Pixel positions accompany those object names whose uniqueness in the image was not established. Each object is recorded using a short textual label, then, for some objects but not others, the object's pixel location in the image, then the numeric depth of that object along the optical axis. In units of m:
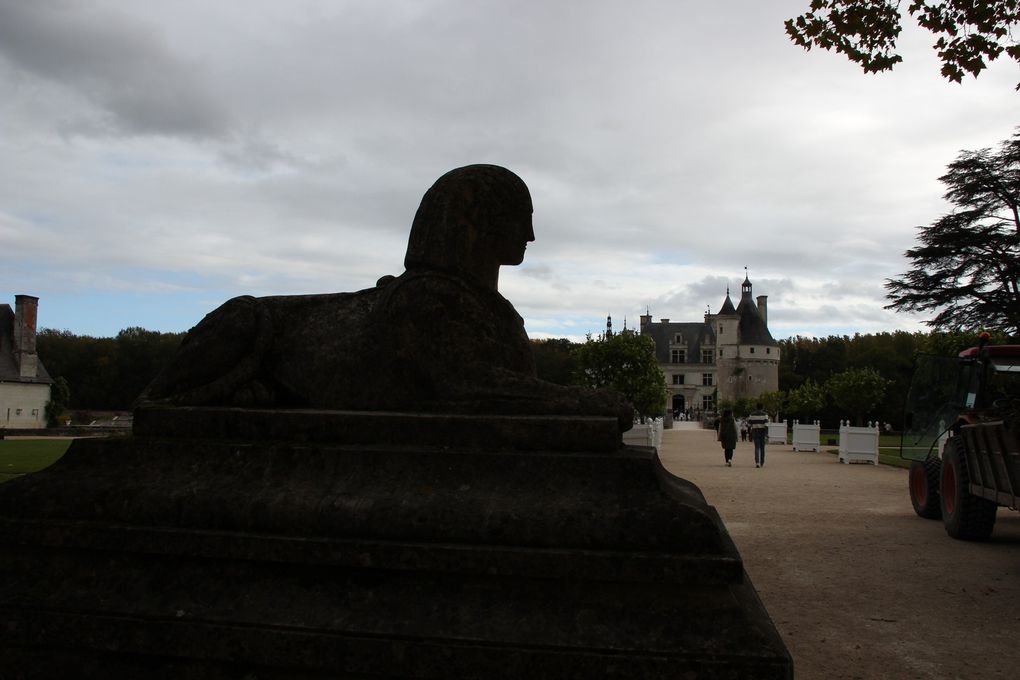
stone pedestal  2.56
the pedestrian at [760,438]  19.11
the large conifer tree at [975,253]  31.86
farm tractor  7.68
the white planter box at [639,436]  17.69
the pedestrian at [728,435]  19.70
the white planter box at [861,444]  20.42
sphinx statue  3.34
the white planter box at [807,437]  26.64
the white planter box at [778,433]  32.78
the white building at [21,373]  47.34
